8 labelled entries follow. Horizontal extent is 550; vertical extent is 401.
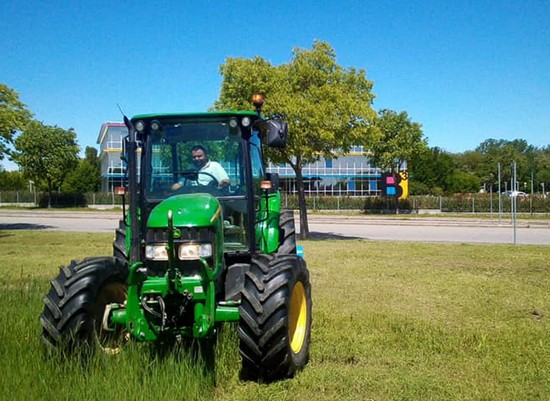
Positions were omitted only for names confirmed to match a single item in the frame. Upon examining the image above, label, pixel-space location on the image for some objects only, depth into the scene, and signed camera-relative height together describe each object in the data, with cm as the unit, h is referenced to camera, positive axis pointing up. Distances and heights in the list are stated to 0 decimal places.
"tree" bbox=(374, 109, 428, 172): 4662 +391
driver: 595 +22
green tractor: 489 -69
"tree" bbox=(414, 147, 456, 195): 6347 +151
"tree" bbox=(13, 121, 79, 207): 5078 +363
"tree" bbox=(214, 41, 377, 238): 1988 +324
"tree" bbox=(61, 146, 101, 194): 6131 +136
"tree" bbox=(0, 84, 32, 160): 2192 +304
